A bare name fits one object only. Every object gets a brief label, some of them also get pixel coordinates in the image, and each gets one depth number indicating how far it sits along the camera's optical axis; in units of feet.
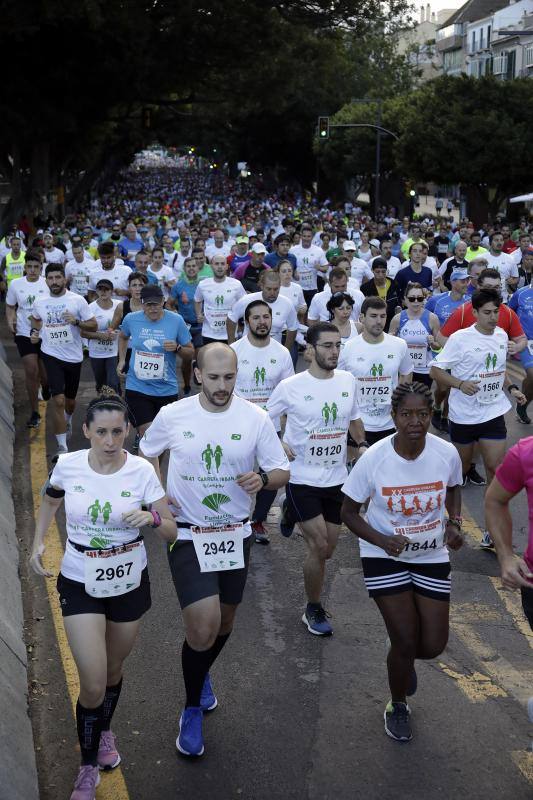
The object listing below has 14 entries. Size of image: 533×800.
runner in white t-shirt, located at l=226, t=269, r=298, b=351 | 36.17
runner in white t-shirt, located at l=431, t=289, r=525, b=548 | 26.81
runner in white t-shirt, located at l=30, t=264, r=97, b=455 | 36.50
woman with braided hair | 17.46
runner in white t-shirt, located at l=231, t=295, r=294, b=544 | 28.17
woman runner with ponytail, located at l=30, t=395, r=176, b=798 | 15.88
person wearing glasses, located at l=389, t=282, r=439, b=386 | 36.09
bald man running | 17.29
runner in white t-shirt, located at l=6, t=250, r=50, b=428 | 40.06
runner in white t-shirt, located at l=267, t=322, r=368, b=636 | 22.07
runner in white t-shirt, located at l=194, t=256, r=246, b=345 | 44.06
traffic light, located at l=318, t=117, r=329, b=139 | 137.92
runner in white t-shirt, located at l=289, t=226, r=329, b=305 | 58.85
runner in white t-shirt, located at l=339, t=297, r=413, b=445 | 27.63
